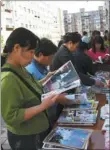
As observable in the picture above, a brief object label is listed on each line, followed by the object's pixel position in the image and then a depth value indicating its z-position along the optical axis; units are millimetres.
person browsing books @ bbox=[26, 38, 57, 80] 1651
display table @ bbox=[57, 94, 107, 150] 1045
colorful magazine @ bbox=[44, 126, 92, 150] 1045
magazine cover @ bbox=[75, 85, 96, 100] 1786
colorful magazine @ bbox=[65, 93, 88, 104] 1540
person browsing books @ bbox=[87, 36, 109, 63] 3359
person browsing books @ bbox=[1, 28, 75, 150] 1108
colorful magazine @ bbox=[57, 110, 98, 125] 1307
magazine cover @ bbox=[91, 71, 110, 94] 1970
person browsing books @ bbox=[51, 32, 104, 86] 1997
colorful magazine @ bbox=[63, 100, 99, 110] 1480
